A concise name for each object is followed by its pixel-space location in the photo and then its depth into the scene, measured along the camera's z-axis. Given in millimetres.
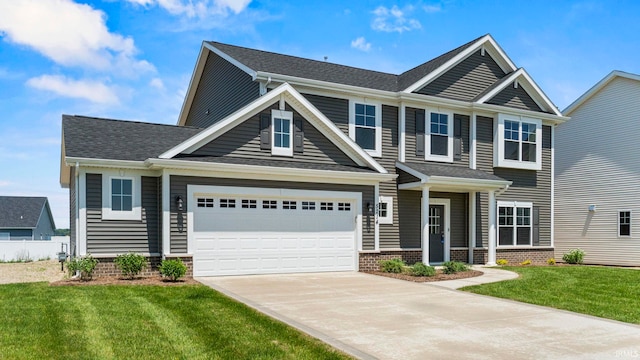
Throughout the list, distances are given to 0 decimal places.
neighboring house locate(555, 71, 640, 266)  20766
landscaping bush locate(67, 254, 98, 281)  12453
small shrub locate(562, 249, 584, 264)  20859
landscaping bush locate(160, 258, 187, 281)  12375
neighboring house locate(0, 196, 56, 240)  41172
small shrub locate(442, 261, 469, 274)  15125
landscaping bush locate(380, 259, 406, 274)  15367
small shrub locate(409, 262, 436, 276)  14328
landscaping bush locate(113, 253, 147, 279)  12750
